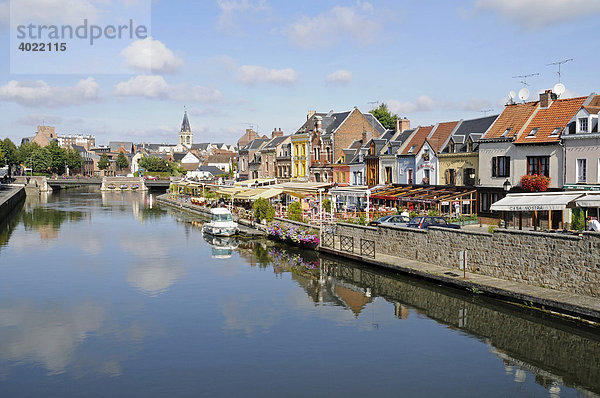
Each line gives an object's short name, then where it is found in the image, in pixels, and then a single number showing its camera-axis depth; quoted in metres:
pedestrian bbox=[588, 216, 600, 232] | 24.79
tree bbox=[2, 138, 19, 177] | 146.27
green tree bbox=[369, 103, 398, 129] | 85.06
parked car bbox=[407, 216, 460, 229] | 33.03
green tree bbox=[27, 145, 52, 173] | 157.50
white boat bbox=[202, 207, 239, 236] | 47.31
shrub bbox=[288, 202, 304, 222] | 46.16
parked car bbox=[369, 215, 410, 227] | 36.25
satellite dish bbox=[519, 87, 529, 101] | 43.12
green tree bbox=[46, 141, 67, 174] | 163.88
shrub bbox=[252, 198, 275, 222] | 49.03
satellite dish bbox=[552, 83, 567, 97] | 40.53
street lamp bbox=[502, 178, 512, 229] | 30.86
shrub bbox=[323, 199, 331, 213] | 48.99
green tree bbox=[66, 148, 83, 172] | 168.88
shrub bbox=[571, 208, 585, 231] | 26.97
